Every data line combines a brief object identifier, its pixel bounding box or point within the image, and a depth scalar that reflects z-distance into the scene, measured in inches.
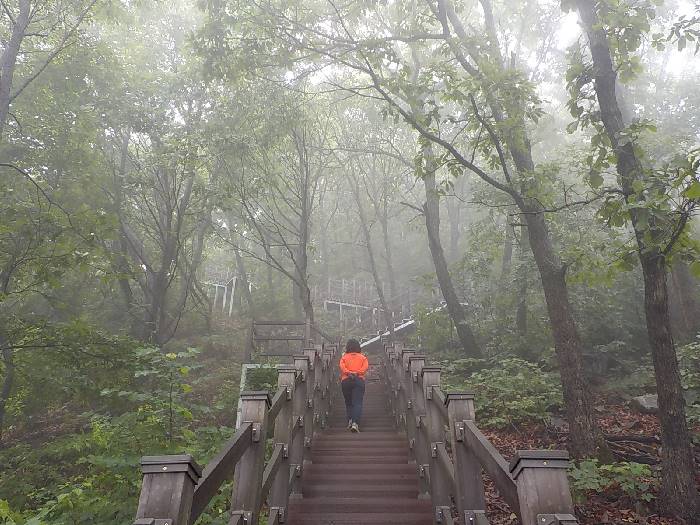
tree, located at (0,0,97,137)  311.7
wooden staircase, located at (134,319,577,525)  79.5
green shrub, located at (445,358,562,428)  320.2
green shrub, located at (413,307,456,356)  607.1
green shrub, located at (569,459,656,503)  205.5
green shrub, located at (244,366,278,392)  375.6
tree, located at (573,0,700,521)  176.6
